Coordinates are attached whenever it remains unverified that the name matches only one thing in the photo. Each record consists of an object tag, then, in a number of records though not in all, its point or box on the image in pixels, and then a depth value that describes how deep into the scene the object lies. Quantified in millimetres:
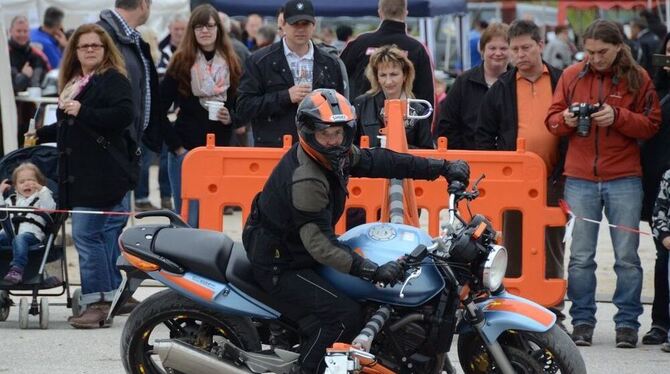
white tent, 32375
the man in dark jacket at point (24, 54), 27565
